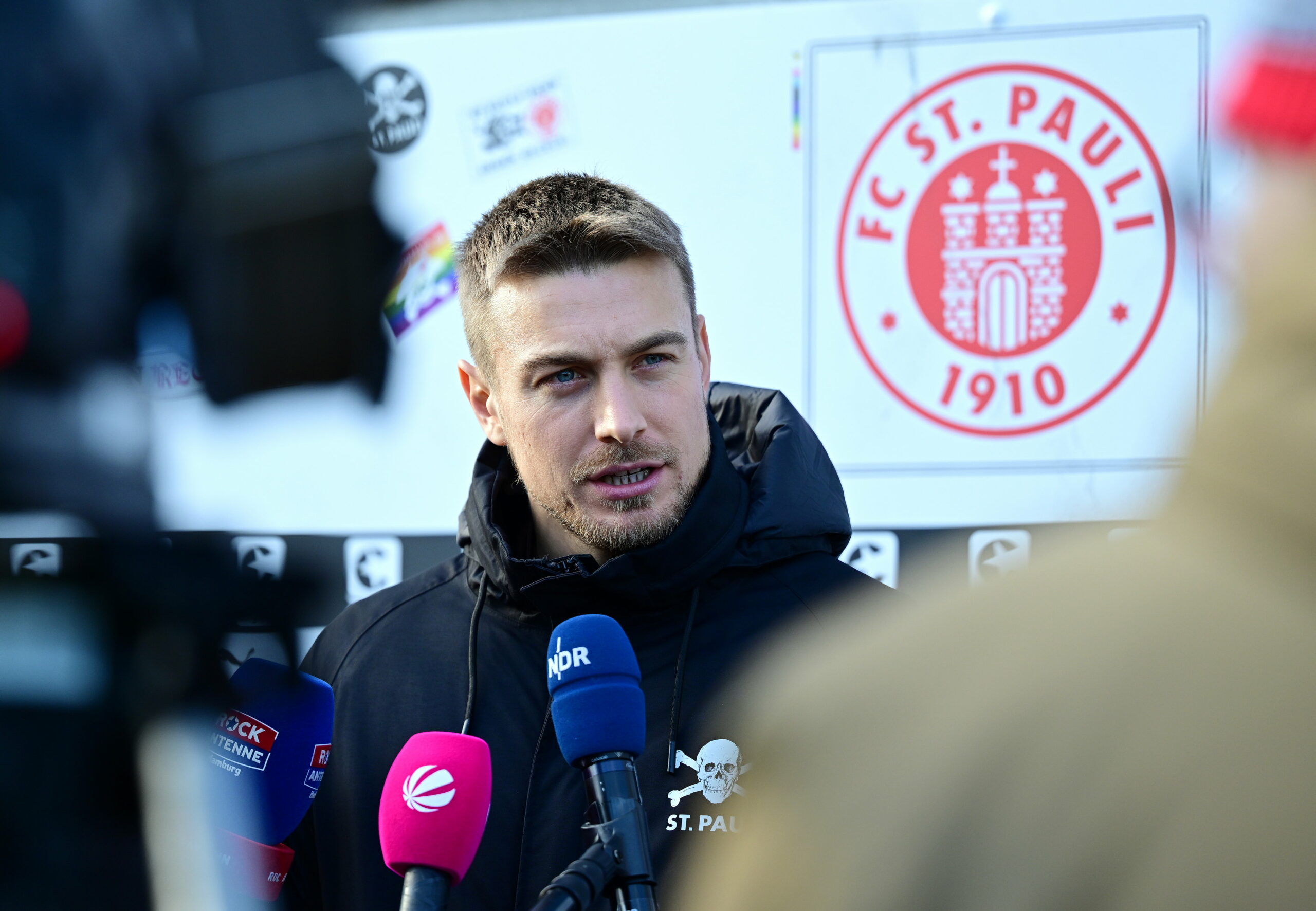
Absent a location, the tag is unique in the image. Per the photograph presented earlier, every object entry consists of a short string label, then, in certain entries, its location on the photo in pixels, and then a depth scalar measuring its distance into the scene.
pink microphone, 3.84
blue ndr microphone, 3.79
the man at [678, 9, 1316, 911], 1.70
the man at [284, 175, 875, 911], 4.12
